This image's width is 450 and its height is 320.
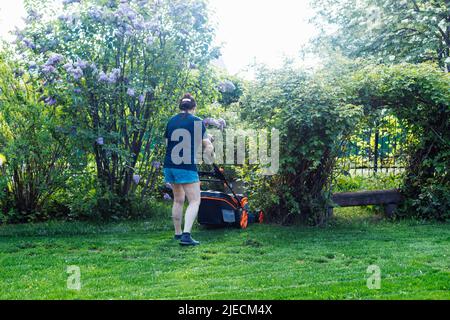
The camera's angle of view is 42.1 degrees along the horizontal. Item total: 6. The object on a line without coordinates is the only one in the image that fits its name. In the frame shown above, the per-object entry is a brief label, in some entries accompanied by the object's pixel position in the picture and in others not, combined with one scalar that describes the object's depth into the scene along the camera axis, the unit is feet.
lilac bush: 25.67
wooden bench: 27.40
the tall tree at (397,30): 45.37
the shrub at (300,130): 24.20
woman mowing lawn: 20.93
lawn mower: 24.25
